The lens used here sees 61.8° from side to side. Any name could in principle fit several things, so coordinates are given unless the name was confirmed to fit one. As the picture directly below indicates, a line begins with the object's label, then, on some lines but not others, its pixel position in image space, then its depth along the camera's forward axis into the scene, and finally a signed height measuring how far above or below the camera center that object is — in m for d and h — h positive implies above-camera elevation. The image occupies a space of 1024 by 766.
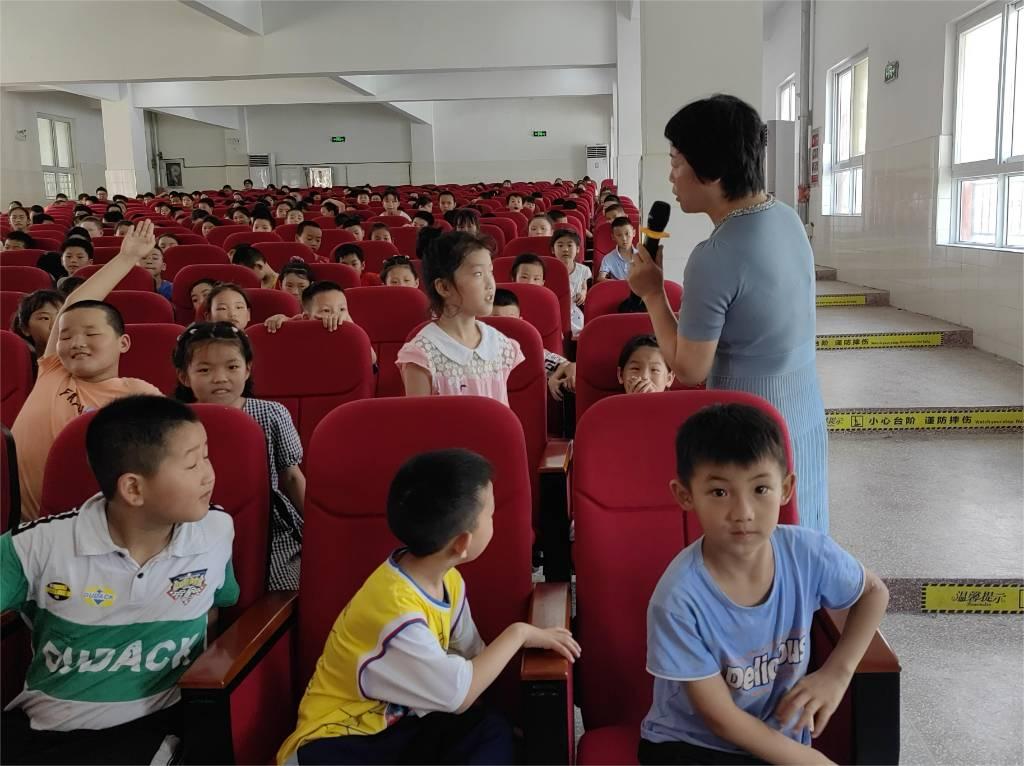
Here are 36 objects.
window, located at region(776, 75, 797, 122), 11.79 +2.04
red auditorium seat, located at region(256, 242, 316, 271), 5.60 +0.01
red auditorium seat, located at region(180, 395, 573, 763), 1.63 -0.51
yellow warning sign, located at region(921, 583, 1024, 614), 2.50 -1.05
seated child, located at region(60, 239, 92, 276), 5.47 +0.01
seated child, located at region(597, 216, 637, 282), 5.37 -0.08
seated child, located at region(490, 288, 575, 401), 2.94 -0.41
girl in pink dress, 2.29 -0.22
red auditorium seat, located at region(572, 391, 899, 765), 1.60 -0.55
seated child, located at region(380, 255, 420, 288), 4.26 -0.11
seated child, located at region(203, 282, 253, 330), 3.17 -0.18
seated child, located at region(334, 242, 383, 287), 5.31 -0.02
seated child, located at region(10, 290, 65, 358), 3.20 -0.21
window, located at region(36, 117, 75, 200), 18.16 +2.26
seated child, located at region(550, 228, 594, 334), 5.02 -0.04
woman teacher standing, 1.61 -0.07
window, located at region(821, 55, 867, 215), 8.38 +1.06
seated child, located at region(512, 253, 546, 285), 4.17 -0.10
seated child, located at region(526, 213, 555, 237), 6.37 +0.16
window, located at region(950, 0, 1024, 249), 5.18 +0.69
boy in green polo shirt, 1.45 -0.57
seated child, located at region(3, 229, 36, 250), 6.30 +0.15
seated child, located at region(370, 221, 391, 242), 6.90 +0.15
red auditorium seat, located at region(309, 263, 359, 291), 4.54 -0.11
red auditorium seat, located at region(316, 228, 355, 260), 6.89 +0.11
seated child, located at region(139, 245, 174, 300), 5.59 -0.05
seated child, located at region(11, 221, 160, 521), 2.16 -0.32
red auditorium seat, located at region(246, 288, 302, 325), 3.52 -0.20
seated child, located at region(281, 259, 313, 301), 4.21 -0.12
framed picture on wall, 22.62 +2.19
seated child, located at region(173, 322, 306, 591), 2.12 -0.33
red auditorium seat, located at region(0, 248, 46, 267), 5.54 +0.02
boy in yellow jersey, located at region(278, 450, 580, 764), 1.31 -0.63
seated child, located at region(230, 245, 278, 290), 4.89 -0.03
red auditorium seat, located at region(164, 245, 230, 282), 5.35 +0.00
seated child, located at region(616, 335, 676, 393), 2.43 -0.35
